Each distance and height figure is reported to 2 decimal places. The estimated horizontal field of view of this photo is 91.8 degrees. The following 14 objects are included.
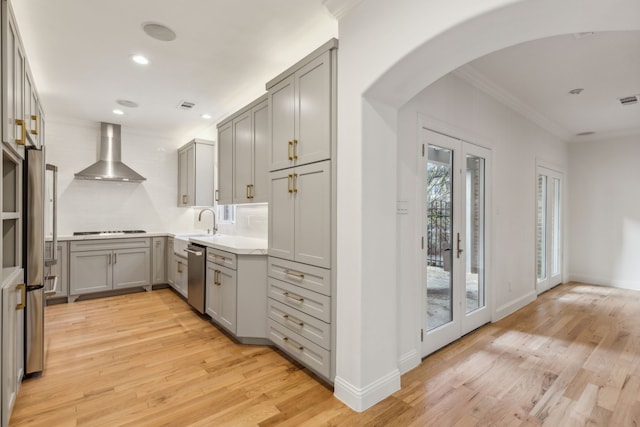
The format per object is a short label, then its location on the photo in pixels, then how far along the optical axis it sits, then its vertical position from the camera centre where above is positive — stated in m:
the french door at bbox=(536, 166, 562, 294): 4.91 -0.21
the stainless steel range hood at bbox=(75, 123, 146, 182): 4.93 +0.82
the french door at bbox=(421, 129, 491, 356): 2.79 -0.22
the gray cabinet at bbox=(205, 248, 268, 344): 2.91 -0.78
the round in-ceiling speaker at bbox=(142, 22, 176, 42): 2.53 +1.53
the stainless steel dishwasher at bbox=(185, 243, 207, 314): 3.57 -0.75
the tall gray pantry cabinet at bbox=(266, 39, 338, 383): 2.21 +0.03
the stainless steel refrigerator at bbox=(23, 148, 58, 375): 2.23 -0.24
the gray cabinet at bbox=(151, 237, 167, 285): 5.07 -0.78
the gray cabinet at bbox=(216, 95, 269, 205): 3.23 +0.68
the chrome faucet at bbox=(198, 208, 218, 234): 4.91 -0.07
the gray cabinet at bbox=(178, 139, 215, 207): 4.96 +0.67
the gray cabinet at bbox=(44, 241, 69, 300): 4.29 -0.81
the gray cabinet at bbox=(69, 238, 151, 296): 4.43 -0.78
